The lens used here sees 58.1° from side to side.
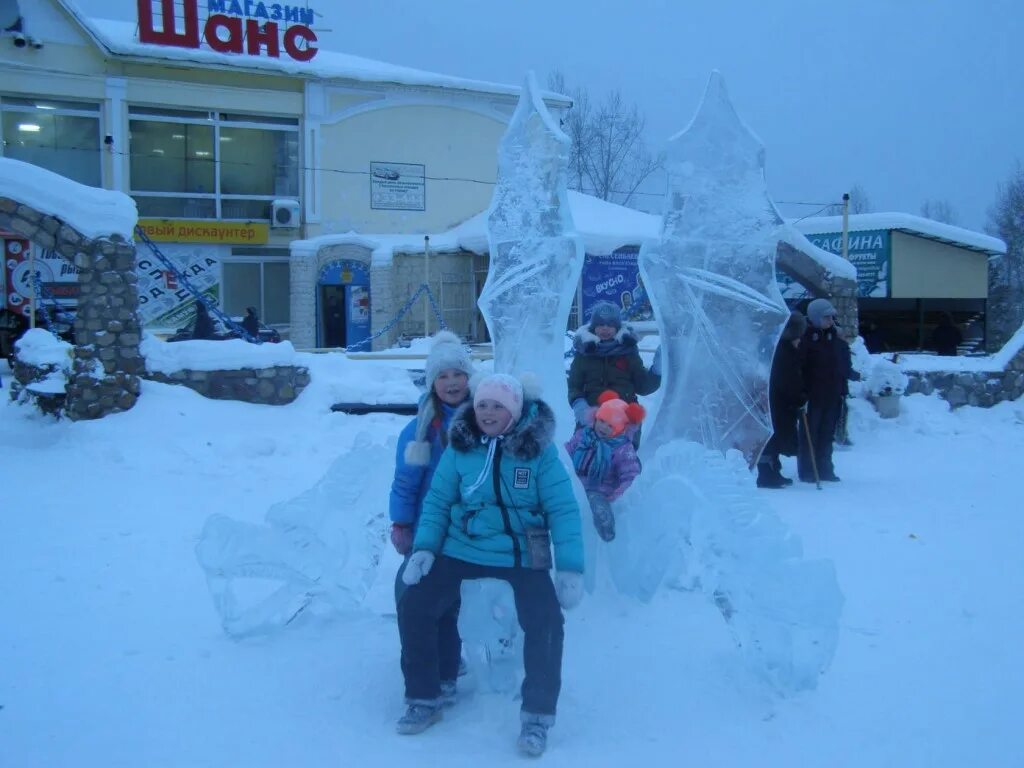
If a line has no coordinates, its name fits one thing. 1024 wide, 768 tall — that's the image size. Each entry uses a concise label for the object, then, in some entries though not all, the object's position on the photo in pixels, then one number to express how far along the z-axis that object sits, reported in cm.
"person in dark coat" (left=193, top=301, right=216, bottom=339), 1453
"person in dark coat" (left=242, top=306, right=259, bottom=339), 1875
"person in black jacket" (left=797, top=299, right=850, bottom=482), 812
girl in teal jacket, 337
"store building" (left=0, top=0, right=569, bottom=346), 2116
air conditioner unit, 2253
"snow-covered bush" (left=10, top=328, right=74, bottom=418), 969
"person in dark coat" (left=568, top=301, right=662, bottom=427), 593
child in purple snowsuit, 466
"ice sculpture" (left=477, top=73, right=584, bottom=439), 545
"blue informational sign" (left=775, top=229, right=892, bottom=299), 2275
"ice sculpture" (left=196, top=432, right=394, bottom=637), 426
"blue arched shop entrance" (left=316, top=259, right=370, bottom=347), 2227
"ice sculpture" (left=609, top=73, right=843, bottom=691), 648
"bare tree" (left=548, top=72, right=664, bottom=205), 3941
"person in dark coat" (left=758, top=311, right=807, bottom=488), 800
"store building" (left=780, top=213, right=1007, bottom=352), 2275
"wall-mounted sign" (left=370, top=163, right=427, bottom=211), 2383
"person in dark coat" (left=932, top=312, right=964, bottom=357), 2169
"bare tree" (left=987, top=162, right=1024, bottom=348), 3369
